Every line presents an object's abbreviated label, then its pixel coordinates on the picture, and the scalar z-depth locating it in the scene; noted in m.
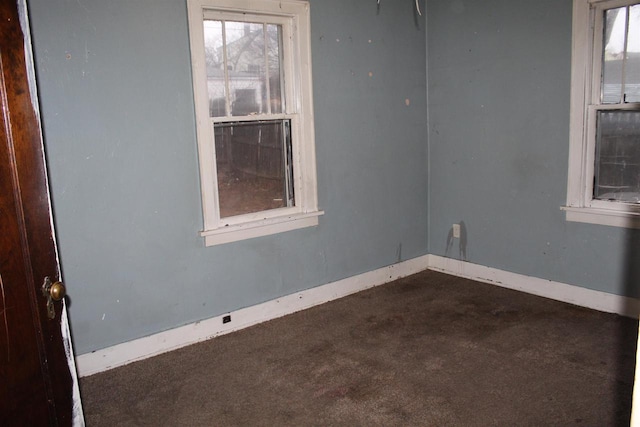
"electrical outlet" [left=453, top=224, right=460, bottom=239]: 4.50
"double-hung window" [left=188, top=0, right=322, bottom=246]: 3.27
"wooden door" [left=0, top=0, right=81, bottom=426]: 1.36
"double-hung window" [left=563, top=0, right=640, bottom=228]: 3.39
